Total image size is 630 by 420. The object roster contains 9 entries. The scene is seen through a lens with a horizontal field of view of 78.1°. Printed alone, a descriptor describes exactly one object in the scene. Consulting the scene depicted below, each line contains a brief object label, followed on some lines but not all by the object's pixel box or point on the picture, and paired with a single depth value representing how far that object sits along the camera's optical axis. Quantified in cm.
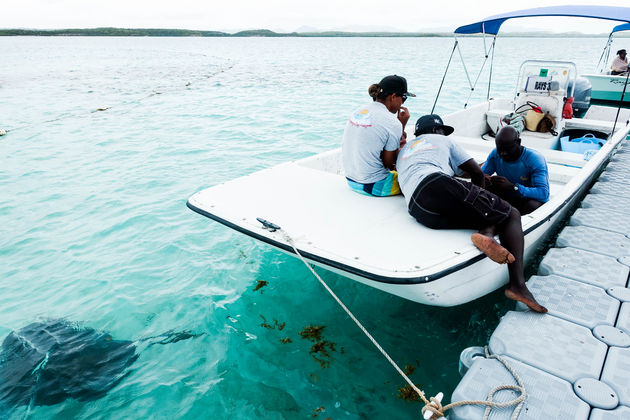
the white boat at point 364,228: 279
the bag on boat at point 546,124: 724
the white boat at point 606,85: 1295
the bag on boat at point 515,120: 724
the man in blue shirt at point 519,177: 388
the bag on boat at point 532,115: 728
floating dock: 213
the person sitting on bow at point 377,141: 355
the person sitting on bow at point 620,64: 1329
